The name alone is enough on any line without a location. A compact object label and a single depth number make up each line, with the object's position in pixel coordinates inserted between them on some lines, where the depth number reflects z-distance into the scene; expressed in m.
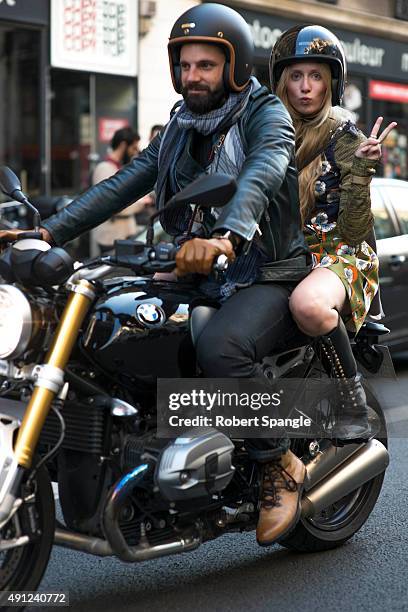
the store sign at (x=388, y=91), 21.25
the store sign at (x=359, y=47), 17.80
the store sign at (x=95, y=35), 14.42
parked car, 8.43
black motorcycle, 3.18
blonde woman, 4.12
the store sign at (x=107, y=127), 15.33
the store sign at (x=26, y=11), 13.68
